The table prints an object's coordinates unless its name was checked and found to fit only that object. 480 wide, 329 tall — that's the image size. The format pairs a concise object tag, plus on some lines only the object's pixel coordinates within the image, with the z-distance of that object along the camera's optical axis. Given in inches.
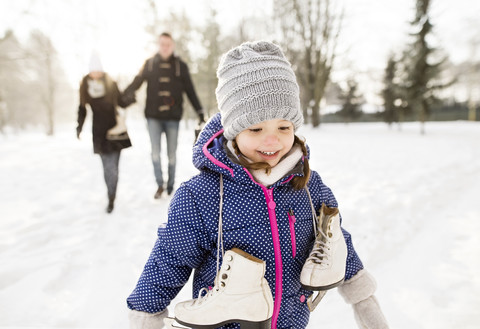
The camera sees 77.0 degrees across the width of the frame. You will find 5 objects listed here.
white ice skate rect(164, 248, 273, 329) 40.2
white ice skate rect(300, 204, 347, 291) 45.4
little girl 46.3
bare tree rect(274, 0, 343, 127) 709.3
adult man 164.1
